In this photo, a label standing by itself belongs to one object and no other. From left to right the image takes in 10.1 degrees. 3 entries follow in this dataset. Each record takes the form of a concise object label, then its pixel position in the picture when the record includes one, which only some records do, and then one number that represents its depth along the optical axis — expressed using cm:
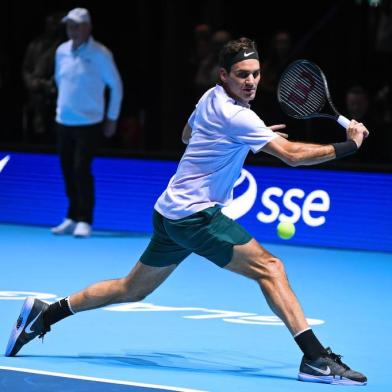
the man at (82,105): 2141
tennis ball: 1553
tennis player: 1142
